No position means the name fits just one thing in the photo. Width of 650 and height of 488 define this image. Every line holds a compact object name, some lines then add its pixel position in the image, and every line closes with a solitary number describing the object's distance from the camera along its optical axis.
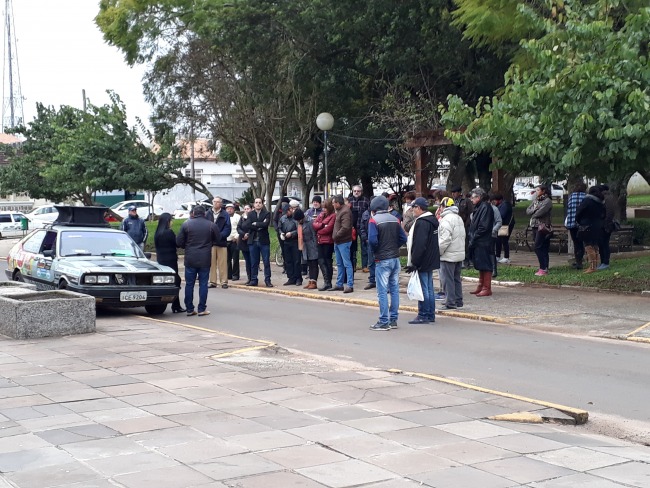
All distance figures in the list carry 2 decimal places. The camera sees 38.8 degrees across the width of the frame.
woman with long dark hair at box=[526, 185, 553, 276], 18.27
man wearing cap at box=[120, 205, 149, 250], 20.42
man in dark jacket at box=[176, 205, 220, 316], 14.73
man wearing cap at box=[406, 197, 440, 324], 13.28
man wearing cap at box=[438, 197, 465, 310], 14.47
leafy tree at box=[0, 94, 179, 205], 30.59
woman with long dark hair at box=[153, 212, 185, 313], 15.88
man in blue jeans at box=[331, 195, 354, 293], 17.25
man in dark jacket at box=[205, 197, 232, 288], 19.81
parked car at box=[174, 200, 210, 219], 54.92
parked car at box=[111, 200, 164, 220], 53.38
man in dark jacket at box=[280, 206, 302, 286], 19.25
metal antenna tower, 58.44
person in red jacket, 17.94
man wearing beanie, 13.12
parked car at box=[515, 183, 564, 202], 68.69
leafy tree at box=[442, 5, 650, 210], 14.53
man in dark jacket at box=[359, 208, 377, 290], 18.27
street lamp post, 22.61
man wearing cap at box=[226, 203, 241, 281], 20.42
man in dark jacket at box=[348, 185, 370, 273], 19.12
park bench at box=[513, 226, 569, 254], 23.31
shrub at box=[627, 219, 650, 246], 24.41
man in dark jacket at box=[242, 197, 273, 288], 19.33
